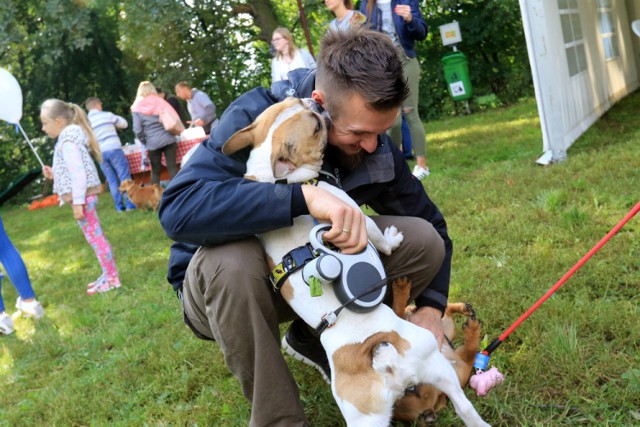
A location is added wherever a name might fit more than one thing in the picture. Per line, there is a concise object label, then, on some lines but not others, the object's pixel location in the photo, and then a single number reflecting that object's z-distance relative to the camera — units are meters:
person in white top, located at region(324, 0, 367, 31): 6.10
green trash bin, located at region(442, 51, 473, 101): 12.10
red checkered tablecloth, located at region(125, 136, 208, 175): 11.11
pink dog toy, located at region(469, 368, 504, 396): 2.27
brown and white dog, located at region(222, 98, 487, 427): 1.73
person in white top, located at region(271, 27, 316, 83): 7.55
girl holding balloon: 5.17
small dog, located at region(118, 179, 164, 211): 9.16
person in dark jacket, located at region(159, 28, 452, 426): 1.89
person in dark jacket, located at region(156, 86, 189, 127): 11.02
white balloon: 6.38
